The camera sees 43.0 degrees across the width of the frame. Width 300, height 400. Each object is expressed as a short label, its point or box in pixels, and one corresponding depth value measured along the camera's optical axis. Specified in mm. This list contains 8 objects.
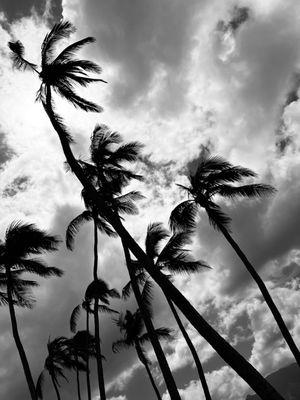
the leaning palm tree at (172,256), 24375
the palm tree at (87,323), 30969
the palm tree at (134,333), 36406
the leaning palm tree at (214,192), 20797
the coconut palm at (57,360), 31125
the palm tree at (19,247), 18912
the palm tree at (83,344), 30734
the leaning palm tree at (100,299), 20922
